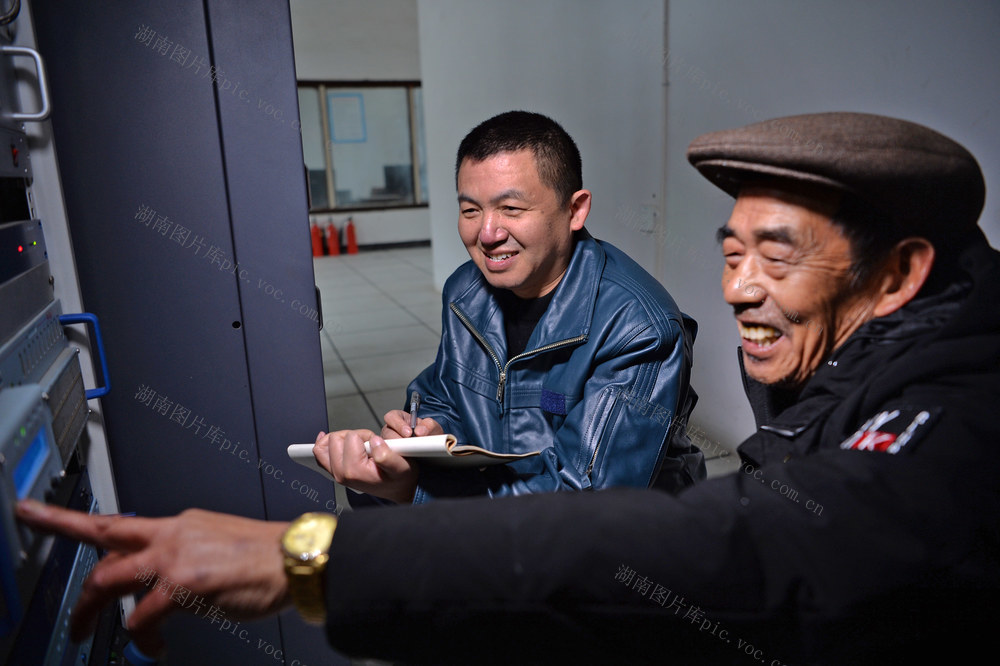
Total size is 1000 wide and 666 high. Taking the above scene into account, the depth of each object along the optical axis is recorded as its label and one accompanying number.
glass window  8.48
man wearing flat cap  0.60
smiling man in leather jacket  1.17
